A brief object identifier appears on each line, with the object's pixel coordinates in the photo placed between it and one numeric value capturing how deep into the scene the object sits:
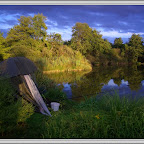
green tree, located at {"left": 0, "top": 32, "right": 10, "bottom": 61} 13.78
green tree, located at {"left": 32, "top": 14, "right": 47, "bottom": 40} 23.78
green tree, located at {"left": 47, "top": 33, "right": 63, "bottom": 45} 23.07
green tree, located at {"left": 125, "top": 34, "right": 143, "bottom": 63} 35.62
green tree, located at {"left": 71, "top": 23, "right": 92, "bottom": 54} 30.97
